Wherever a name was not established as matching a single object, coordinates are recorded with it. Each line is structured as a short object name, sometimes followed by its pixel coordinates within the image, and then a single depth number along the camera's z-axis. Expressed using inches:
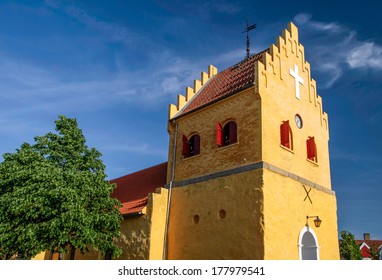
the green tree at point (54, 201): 500.1
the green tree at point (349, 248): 1448.1
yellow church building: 535.8
